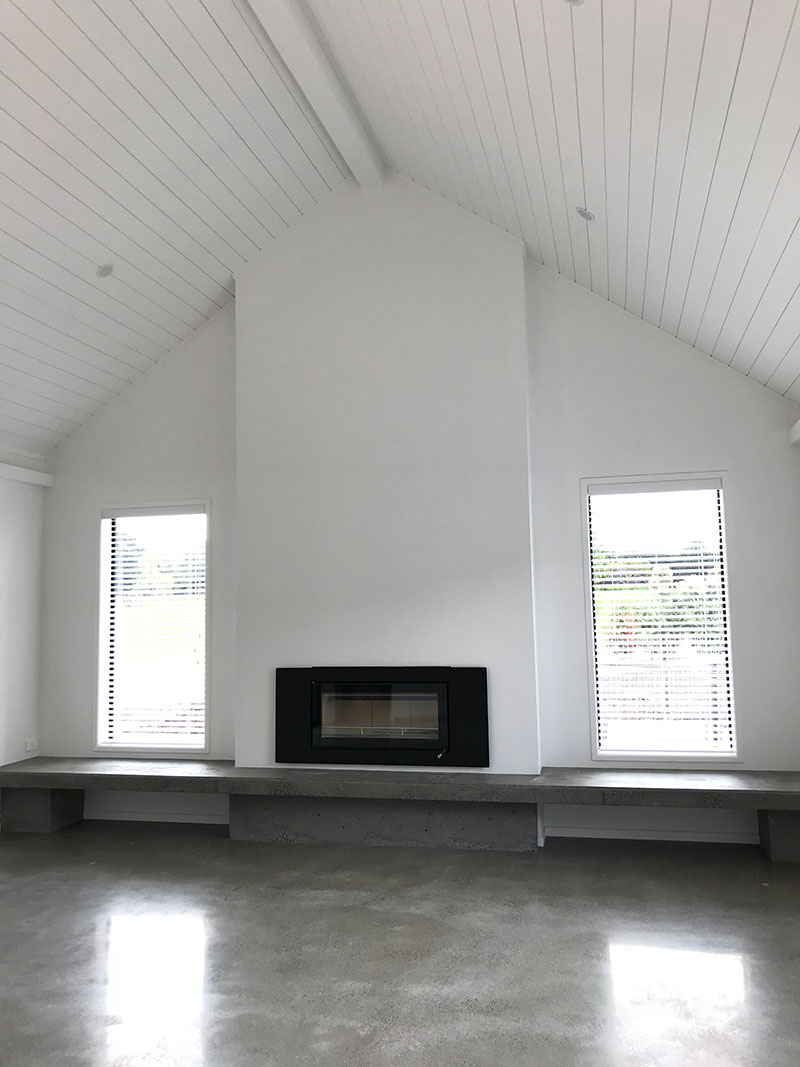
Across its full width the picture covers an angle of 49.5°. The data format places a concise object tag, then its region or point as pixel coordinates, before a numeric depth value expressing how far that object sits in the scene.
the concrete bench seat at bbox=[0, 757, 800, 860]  4.97
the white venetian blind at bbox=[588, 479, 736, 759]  5.50
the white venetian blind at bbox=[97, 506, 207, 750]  6.32
